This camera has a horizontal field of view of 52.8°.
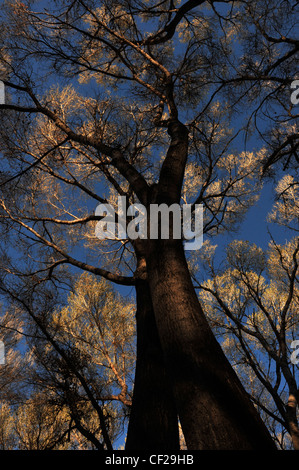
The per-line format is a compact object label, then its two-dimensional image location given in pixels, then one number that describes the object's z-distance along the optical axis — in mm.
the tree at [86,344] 3912
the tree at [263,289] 3883
